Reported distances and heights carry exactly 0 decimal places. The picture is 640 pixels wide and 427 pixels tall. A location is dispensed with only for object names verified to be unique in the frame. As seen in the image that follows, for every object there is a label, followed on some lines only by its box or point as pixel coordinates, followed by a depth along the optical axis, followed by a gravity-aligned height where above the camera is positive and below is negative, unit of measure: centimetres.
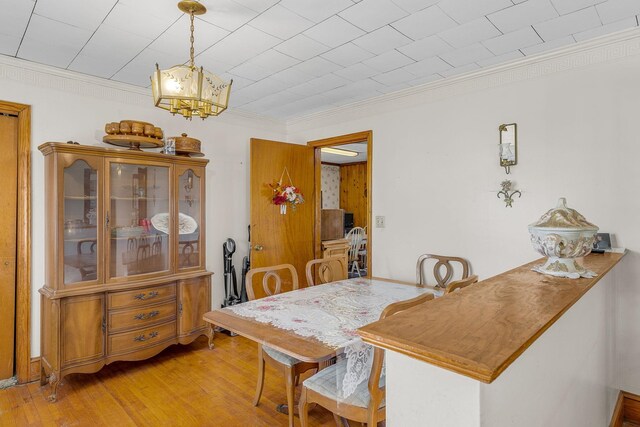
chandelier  166 +60
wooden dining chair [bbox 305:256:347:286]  287 -48
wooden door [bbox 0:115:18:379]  260 -17
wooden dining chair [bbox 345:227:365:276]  634 -65
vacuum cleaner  375 -68
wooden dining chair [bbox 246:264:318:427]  196 -89
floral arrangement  383 +19
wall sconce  264 +49
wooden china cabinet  254 -36
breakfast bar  69 -33
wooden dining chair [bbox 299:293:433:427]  147 -85
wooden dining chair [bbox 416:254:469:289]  290 -48
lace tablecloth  158 -57
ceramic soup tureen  137 -12
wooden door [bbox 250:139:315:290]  371 +0
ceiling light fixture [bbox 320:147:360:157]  587 +105
